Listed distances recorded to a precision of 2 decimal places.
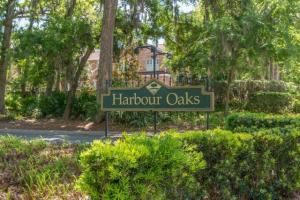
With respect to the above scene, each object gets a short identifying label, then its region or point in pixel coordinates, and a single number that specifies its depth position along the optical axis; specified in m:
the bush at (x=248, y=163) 4.29
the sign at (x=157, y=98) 6.99
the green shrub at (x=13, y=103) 23.45
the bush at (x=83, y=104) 17.94
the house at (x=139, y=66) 21.38
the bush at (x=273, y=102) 20.64
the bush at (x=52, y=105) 21.34
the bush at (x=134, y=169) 3.02
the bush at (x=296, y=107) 21.20
